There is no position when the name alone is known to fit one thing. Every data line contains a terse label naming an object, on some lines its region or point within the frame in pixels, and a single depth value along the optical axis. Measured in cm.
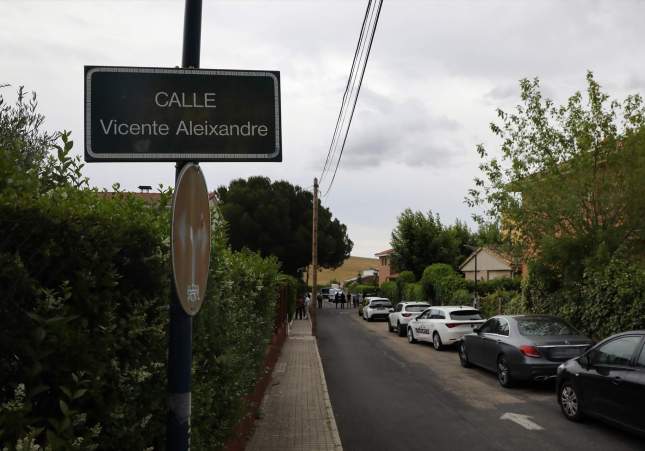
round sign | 274
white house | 4422
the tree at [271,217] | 4956
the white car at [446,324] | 1973
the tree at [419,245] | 5228
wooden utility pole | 2555
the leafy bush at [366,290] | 6550
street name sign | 304
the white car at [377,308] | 3947
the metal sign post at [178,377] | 293
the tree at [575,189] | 1598
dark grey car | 1141
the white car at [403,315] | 2698
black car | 732
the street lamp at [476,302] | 2840
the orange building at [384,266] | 7982
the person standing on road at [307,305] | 4738
